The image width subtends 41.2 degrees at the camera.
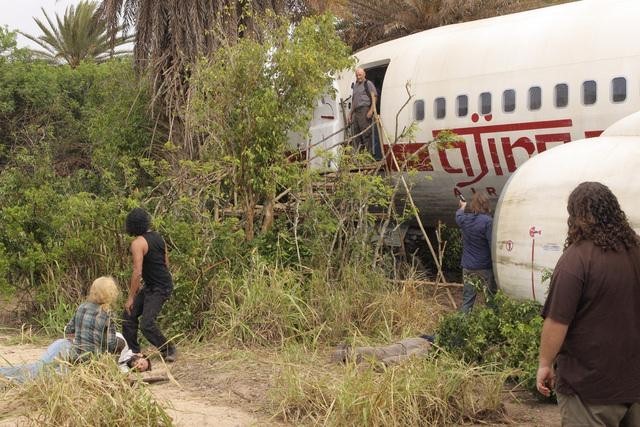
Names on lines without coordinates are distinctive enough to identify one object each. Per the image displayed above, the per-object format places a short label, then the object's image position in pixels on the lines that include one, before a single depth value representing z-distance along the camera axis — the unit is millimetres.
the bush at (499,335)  8336
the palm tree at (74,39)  32188
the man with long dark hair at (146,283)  9289
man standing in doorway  15069
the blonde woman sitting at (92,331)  8219
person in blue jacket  10734
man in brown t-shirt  4426
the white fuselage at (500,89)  12680
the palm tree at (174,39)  17781
